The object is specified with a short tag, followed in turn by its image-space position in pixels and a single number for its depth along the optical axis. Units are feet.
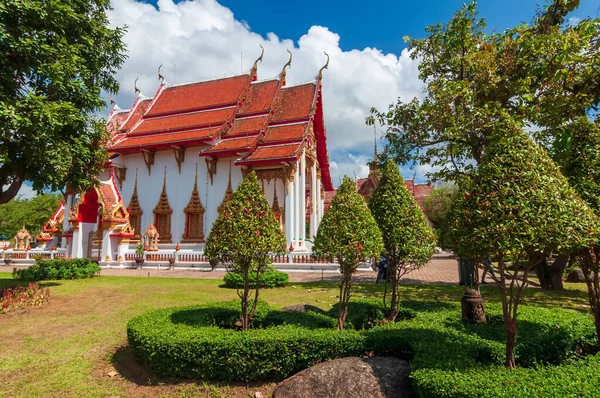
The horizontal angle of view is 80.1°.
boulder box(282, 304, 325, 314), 21.17
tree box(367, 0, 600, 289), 28.94
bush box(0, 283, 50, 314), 25.82
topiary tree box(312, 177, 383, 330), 16.33
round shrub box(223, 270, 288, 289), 35.90
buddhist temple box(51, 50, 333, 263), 61.62
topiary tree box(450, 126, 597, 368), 10.48
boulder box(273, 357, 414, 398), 11.57
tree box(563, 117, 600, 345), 13.26
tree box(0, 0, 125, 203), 24.29
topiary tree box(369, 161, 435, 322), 18.43
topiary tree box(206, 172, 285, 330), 16.10
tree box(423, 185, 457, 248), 114.83
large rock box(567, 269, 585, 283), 49.22
